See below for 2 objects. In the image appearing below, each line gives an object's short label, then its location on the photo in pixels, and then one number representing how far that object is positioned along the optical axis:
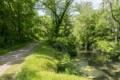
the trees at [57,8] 19.24
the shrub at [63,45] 12.97
